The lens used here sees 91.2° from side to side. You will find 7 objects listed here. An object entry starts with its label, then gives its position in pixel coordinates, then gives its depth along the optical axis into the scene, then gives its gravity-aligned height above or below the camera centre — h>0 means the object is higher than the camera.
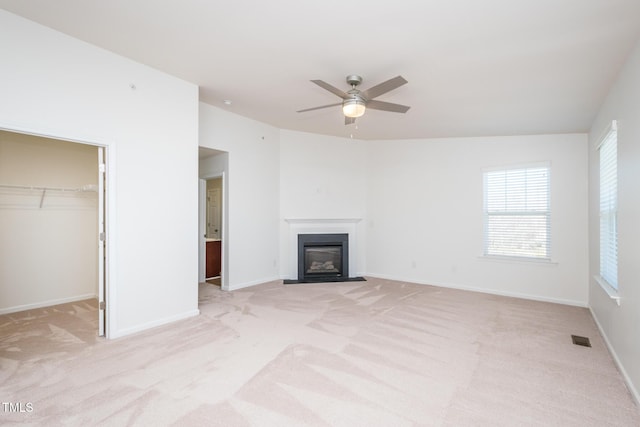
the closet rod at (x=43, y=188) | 4.11 +0.38
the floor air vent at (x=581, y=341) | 3.19 -1.31
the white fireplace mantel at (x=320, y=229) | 6.11 -0.28
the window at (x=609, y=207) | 3.09 +0.09
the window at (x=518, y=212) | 4.89 +0.05
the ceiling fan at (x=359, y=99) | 2.87 +1.16
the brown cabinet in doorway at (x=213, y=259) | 6.21 -0.89
